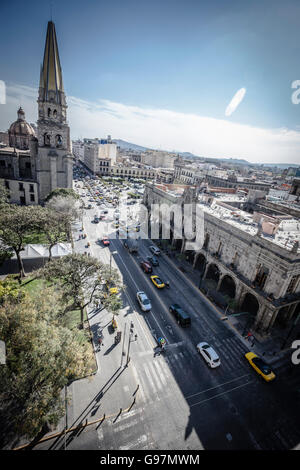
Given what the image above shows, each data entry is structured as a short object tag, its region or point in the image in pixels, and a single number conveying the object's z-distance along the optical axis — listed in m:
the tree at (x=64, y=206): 43.16
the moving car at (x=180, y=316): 27.83
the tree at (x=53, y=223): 32.38
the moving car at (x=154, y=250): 47.31
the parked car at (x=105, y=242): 48.19
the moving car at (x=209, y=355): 22.78
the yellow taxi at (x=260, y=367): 22.30
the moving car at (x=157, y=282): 35.12
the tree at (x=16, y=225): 29.45
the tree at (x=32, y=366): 12.95
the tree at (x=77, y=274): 21.89
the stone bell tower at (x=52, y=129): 50.03
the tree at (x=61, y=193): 48.94
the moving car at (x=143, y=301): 29.72
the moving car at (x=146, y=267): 39.13
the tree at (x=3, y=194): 42.72
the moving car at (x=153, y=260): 42.52
